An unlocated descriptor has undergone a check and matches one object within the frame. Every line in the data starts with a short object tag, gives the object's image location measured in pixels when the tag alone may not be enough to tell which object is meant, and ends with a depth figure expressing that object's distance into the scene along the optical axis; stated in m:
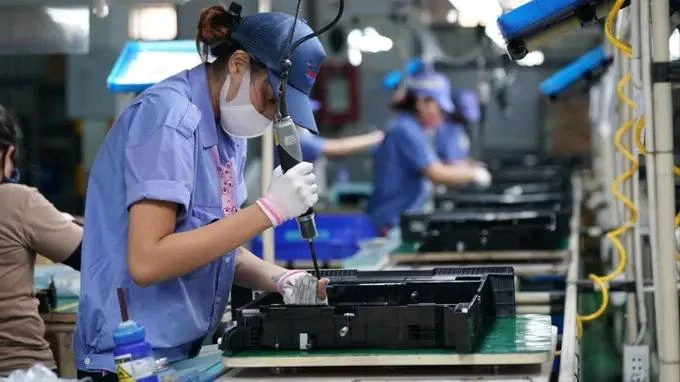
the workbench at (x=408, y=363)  2.40
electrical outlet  3.92
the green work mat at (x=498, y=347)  2.43
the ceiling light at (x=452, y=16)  8.72
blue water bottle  2.16
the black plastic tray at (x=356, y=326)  2.43
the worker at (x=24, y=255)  3.12
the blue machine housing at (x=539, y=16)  2.89
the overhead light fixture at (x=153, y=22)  3.96
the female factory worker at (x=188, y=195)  2.44
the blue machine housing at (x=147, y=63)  3.93
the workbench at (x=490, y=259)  4.82
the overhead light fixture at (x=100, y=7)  3.52
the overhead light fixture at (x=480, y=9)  5.95
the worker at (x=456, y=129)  11.09
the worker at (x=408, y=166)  7.66
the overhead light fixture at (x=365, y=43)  7.85
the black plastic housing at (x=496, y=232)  5.05
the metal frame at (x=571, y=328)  2.53
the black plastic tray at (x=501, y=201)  6.07
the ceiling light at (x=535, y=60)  8.82
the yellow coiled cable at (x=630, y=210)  3.78
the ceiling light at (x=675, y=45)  4.40
